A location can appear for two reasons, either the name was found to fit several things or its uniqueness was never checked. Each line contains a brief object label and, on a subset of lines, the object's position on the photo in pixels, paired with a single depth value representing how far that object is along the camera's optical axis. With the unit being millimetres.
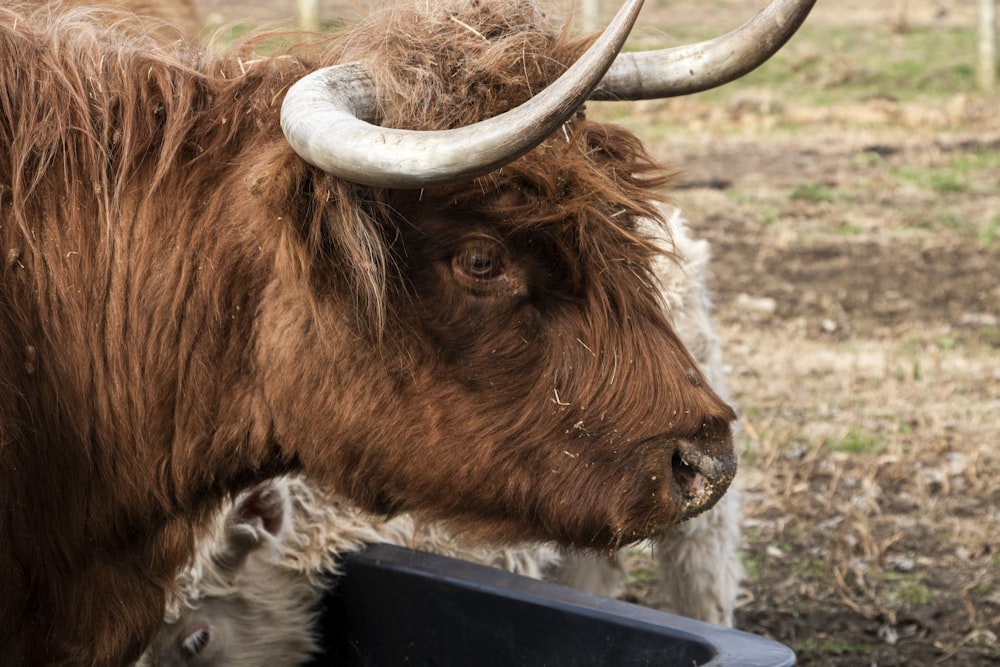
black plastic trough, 6305
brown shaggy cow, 5586
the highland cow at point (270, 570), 7543
